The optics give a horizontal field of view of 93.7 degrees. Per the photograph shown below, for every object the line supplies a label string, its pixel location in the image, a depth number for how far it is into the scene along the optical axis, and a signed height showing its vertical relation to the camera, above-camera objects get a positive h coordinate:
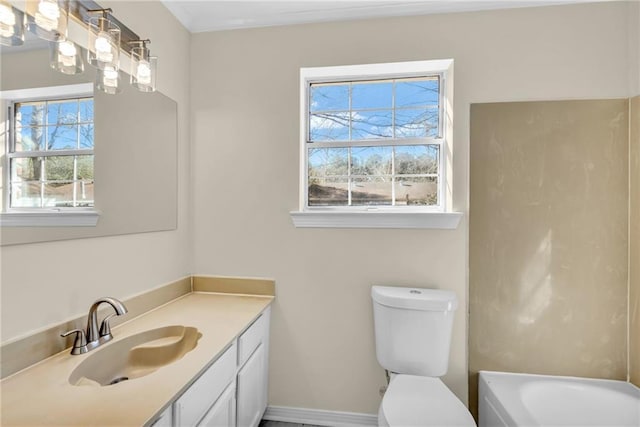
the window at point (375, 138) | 1.83 +0.44
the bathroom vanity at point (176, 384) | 0.80 -0.54
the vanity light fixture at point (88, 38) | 0.96 +0.63
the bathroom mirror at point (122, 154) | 1.00 +0.27
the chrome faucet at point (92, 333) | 1.11 -0.47
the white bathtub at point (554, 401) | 1.43 -0.97
